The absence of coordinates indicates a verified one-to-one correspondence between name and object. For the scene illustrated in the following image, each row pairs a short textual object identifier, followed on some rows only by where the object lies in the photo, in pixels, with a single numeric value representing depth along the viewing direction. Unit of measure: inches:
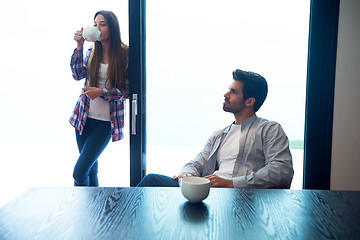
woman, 72.8
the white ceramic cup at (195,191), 33.5
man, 53.4
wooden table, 26.7
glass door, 81.7
